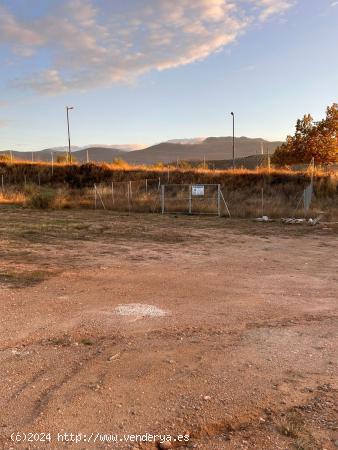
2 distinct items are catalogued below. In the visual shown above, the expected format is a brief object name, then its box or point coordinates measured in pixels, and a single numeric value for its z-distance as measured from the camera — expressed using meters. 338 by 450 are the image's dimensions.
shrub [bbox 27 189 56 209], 29.92
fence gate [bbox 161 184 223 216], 27.20
